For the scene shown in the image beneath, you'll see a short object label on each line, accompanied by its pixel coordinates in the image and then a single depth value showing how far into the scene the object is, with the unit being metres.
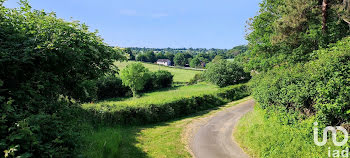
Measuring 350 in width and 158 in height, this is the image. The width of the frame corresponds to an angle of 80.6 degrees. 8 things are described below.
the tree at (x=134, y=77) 54.07
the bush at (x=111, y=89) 53.34
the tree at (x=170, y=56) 176.40
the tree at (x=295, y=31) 15.88
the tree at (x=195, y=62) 138.12
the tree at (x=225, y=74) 46.19
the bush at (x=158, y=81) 62.66
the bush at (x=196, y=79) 71.47
